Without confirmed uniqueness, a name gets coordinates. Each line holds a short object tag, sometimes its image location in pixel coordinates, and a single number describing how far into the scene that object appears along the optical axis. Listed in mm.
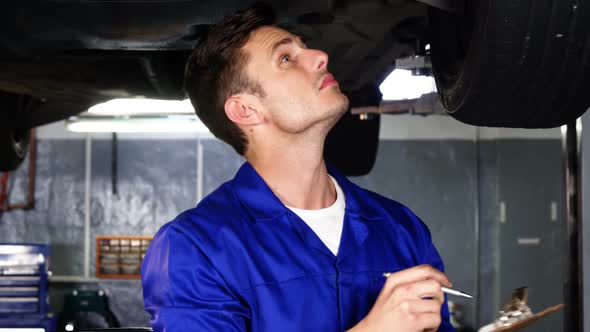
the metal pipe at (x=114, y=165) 6824
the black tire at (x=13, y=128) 2686
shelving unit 6730
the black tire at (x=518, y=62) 1145
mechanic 1029
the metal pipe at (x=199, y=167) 6824
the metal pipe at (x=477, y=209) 6461
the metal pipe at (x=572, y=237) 1764
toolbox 5758
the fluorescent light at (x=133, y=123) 4984
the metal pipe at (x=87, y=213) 6852
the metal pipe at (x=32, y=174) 6836
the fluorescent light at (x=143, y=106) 3848
